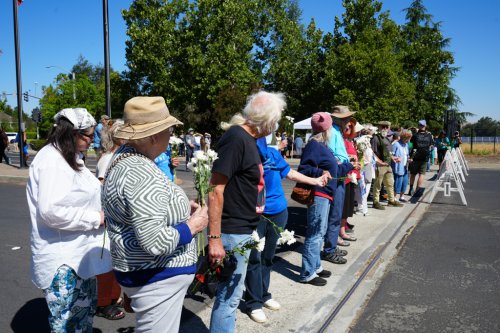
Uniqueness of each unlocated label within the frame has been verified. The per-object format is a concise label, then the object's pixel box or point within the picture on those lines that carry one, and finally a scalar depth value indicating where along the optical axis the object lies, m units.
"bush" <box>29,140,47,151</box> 32.94
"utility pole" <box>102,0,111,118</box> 10.88
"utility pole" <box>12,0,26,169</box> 16.25
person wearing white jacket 2.41
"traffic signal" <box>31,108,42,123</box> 26.76
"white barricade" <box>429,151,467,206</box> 10.64
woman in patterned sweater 1.90
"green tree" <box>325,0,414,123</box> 29.45
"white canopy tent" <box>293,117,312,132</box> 19.46
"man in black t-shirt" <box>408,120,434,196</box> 11.18
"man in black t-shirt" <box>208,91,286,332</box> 2.81
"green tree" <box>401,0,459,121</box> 38.06
